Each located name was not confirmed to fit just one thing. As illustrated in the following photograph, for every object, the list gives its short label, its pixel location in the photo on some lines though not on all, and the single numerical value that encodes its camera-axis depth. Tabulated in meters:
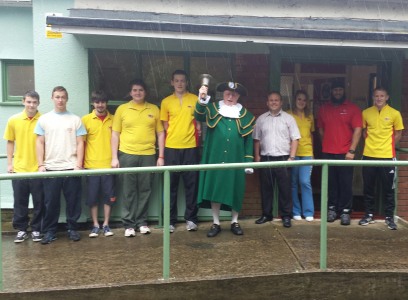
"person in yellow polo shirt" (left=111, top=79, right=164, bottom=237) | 4.85
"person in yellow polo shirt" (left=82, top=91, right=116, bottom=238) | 4.91
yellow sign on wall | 5.13
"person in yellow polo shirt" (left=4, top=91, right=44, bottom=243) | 4.75
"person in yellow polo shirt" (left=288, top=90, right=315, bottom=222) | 5.34
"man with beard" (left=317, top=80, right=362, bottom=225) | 5.29
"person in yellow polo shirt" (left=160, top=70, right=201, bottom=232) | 4.93
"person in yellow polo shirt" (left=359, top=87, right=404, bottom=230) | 5.15
